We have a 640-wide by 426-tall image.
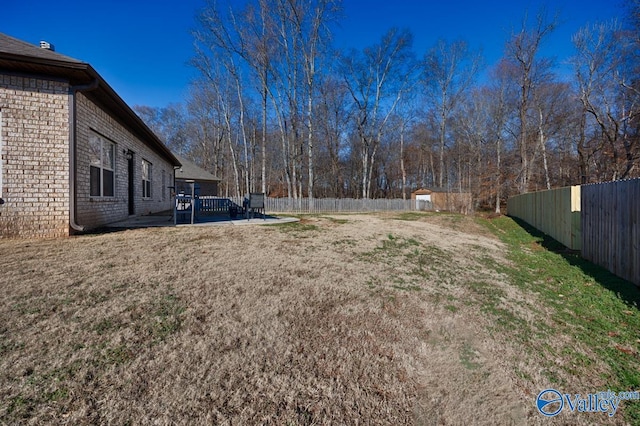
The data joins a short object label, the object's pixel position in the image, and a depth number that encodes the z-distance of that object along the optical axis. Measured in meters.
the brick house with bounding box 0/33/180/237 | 4.88
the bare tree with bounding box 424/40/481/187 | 27.06
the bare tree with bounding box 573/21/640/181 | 17.16
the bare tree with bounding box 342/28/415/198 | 26.20
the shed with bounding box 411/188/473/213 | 26.11
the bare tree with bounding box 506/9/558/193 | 21.53
